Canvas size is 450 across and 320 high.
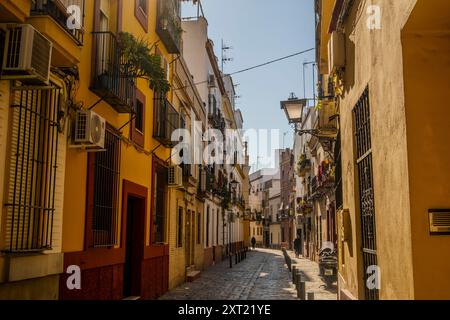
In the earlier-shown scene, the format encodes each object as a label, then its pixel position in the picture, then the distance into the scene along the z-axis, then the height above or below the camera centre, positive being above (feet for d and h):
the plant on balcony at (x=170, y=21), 42.81 +18.09
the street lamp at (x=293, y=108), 41.47 +9.74
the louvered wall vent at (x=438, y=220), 14.37 +0.21
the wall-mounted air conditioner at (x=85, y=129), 24.35 +4.71
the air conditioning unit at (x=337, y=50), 25.02 +8.73
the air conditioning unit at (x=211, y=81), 89.20 +26.00
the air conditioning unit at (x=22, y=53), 16.79 +5.80
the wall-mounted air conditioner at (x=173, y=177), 46.93 +4.62
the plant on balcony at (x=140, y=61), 29.58 +9.74
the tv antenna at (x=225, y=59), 118.73 +39.73
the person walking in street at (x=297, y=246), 125.59 -4.64
